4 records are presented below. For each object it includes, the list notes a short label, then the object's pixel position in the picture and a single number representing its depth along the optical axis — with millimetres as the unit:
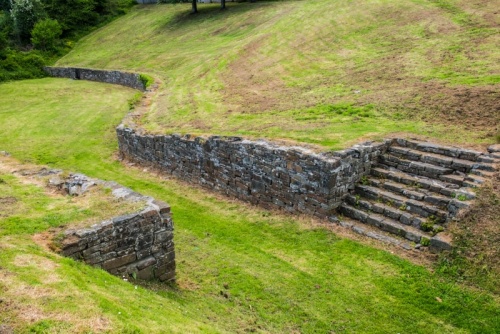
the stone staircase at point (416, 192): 10523
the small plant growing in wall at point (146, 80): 30844
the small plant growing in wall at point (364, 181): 12656
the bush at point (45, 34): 48531
